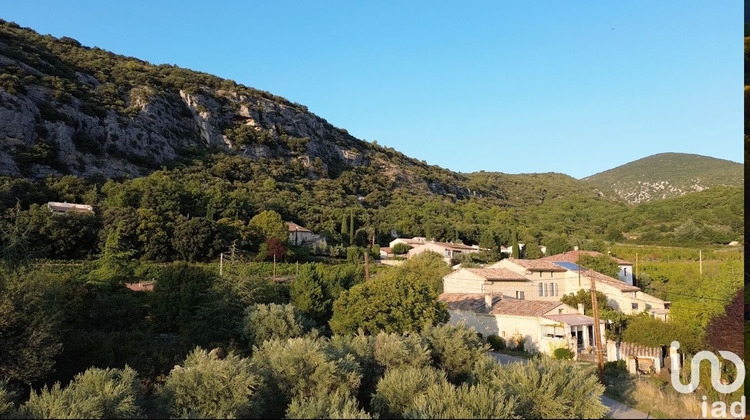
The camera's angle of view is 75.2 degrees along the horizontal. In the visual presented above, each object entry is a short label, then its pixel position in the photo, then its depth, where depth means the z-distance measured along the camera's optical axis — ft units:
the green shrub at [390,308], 74.74
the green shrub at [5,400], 35.15
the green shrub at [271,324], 69.51
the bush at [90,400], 31.78
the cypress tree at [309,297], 89.86
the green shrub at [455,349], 53.06
